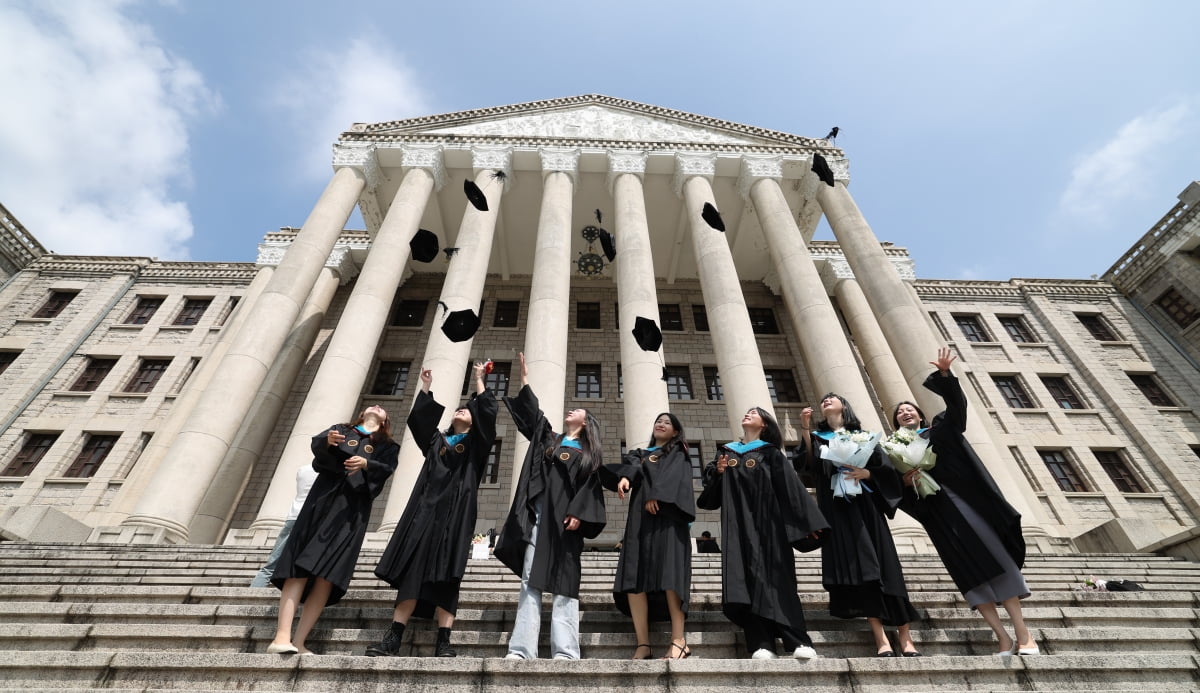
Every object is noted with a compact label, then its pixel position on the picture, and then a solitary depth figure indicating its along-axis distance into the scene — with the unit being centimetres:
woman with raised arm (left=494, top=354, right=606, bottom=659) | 422
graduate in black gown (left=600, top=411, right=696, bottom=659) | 438
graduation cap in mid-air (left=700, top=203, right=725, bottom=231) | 1578
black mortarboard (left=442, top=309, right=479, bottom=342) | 1308
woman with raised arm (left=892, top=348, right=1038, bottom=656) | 447
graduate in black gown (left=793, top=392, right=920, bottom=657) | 451
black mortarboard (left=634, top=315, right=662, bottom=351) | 1313
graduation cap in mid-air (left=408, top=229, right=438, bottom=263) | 1456
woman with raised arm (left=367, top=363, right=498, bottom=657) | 441
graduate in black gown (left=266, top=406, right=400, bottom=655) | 421
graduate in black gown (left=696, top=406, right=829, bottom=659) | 427
